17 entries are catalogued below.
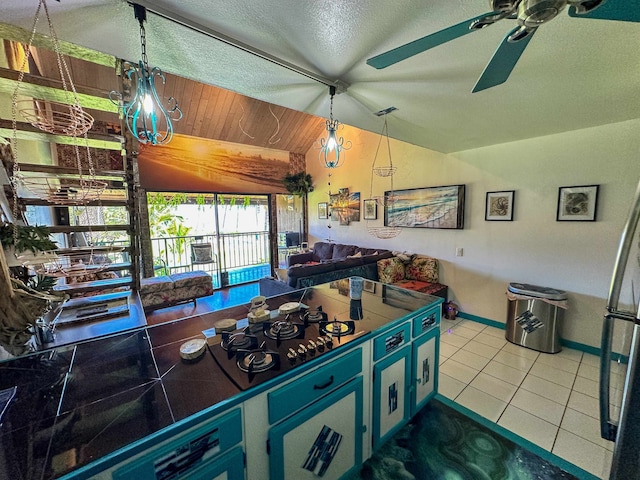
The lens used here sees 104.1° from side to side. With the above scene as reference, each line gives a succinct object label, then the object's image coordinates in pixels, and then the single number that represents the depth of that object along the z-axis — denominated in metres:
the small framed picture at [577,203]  2.64
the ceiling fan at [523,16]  0.81
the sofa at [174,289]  3.91
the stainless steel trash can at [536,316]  2.76
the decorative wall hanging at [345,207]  5.36
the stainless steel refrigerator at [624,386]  0.77
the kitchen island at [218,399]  0.74
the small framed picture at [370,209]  4.98
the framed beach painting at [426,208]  3.67
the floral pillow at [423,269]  3.96
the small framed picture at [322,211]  6.22
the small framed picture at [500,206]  3.20
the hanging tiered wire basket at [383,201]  4.47
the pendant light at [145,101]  1.20
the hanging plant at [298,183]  6.16
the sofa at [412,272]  3.85
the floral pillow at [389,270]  3.94
